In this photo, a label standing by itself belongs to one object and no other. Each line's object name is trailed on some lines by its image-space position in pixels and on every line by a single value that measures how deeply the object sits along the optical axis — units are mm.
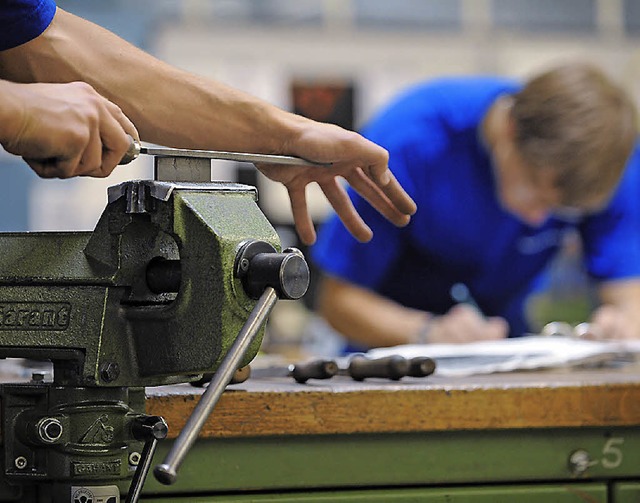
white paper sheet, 3069
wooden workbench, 2702
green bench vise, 2437
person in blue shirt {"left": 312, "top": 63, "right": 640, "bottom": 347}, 3884
